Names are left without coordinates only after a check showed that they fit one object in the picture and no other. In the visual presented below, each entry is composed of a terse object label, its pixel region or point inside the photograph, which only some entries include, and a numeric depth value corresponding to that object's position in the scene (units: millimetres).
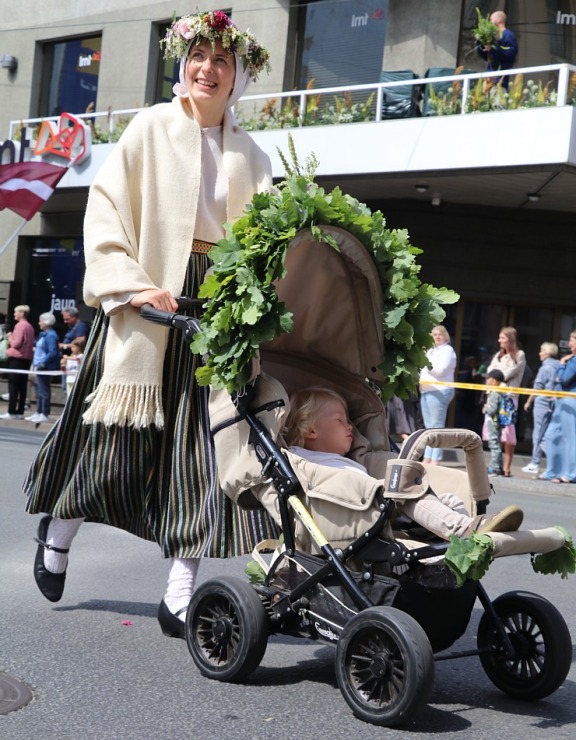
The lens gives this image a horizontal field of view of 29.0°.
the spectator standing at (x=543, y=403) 13898
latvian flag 18719
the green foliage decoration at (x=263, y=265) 3949
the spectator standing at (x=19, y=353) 18172
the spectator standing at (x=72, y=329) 18312
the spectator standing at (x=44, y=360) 17312
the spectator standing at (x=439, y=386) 14336
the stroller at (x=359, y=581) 3645
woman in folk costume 4527
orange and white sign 20297
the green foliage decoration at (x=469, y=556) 3525
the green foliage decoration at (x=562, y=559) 3975
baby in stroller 3746
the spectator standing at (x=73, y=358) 17325
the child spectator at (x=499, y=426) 13914
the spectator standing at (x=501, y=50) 16250
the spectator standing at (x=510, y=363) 14172
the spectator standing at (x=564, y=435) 13391
